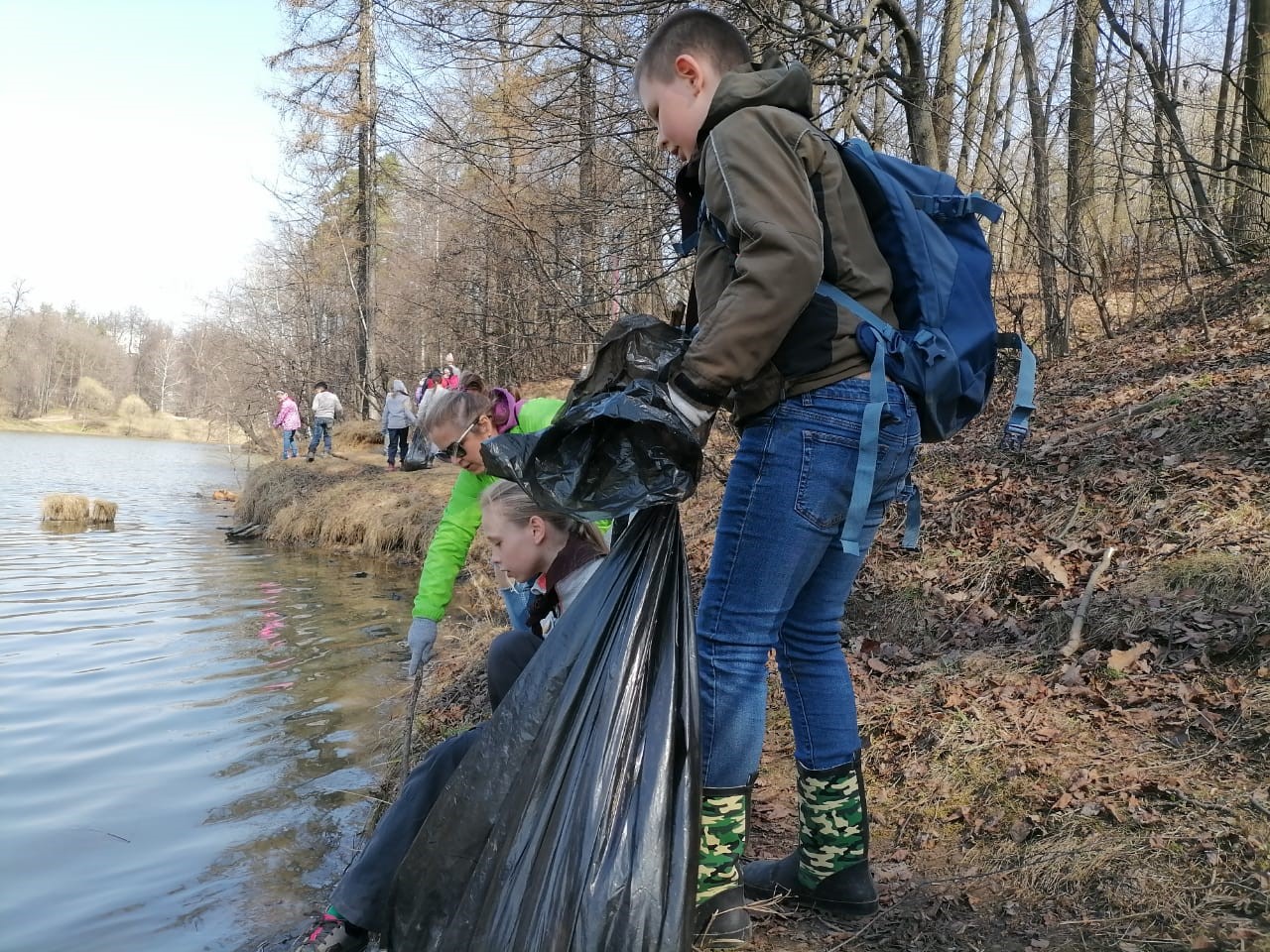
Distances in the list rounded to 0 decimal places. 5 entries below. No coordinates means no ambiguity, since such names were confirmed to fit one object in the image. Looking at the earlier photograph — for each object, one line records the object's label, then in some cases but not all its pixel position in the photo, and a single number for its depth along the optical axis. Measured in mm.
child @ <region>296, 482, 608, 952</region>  2219
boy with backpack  1732
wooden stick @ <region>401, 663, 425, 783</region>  2872
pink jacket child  18812
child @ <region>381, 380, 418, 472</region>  16188
